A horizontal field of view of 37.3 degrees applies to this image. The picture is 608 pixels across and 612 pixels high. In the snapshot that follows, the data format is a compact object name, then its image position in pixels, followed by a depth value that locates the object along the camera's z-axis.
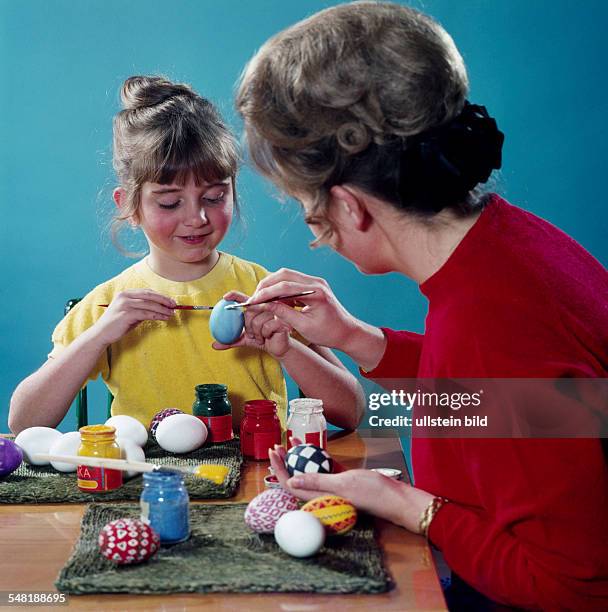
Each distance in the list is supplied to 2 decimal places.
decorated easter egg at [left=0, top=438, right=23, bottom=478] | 1.42
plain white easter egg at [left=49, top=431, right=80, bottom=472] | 1.44
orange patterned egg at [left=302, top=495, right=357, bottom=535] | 1.14
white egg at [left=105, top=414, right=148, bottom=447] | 1.54
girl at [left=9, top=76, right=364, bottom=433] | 1.82
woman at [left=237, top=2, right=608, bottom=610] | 1.08
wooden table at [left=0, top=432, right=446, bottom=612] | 0.99
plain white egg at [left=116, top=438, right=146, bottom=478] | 1.44
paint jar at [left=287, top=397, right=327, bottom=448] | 1.48
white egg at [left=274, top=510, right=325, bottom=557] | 1.08
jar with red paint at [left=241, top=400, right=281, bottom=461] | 1.54
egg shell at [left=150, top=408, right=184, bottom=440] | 1.63
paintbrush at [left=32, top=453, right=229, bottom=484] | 1.27
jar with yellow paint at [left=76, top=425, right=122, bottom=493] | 1.36
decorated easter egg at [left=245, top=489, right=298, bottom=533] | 1.16
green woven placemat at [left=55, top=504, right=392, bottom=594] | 1.01
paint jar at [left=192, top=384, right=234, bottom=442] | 1.63
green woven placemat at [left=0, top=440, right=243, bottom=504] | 1.34
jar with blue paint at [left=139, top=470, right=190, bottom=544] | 1.13
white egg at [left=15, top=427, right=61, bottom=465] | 1.51
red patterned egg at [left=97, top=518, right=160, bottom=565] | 1.06
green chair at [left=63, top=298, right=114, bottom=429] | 2.04
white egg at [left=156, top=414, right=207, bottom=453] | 1.54
